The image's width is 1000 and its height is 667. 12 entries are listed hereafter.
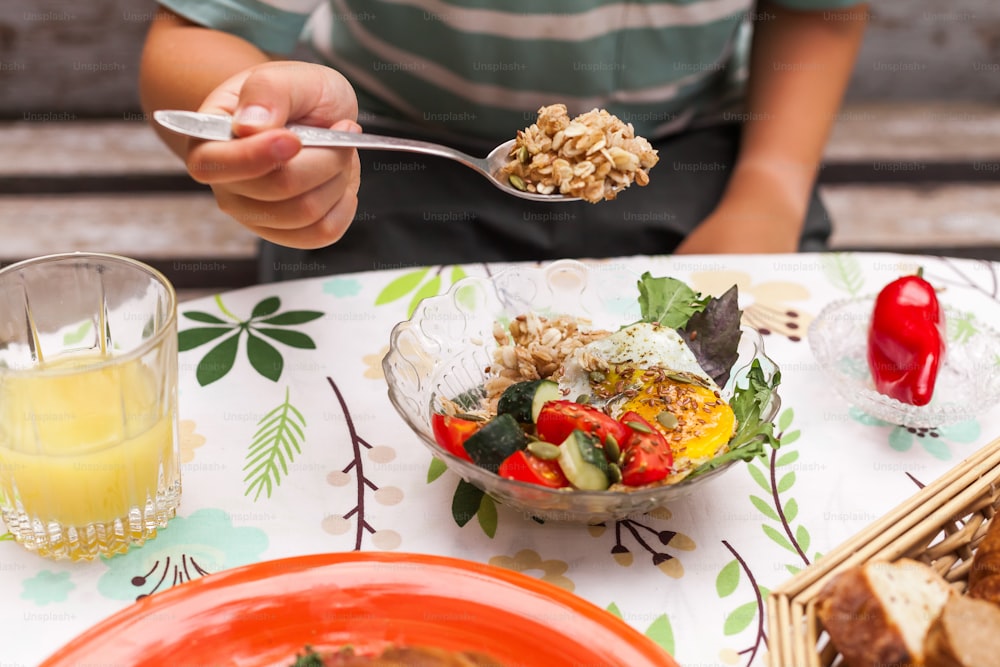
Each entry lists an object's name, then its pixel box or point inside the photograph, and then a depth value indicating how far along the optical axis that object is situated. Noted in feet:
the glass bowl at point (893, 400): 3.54
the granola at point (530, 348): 3.41
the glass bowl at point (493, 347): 2.80
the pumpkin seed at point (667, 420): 3.00
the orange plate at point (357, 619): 2.62
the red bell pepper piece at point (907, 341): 3.64
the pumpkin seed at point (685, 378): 3.18
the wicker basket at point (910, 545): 2.37
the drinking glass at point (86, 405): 2.75
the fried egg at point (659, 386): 3.01
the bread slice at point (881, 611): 2.34
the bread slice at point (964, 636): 2.26
